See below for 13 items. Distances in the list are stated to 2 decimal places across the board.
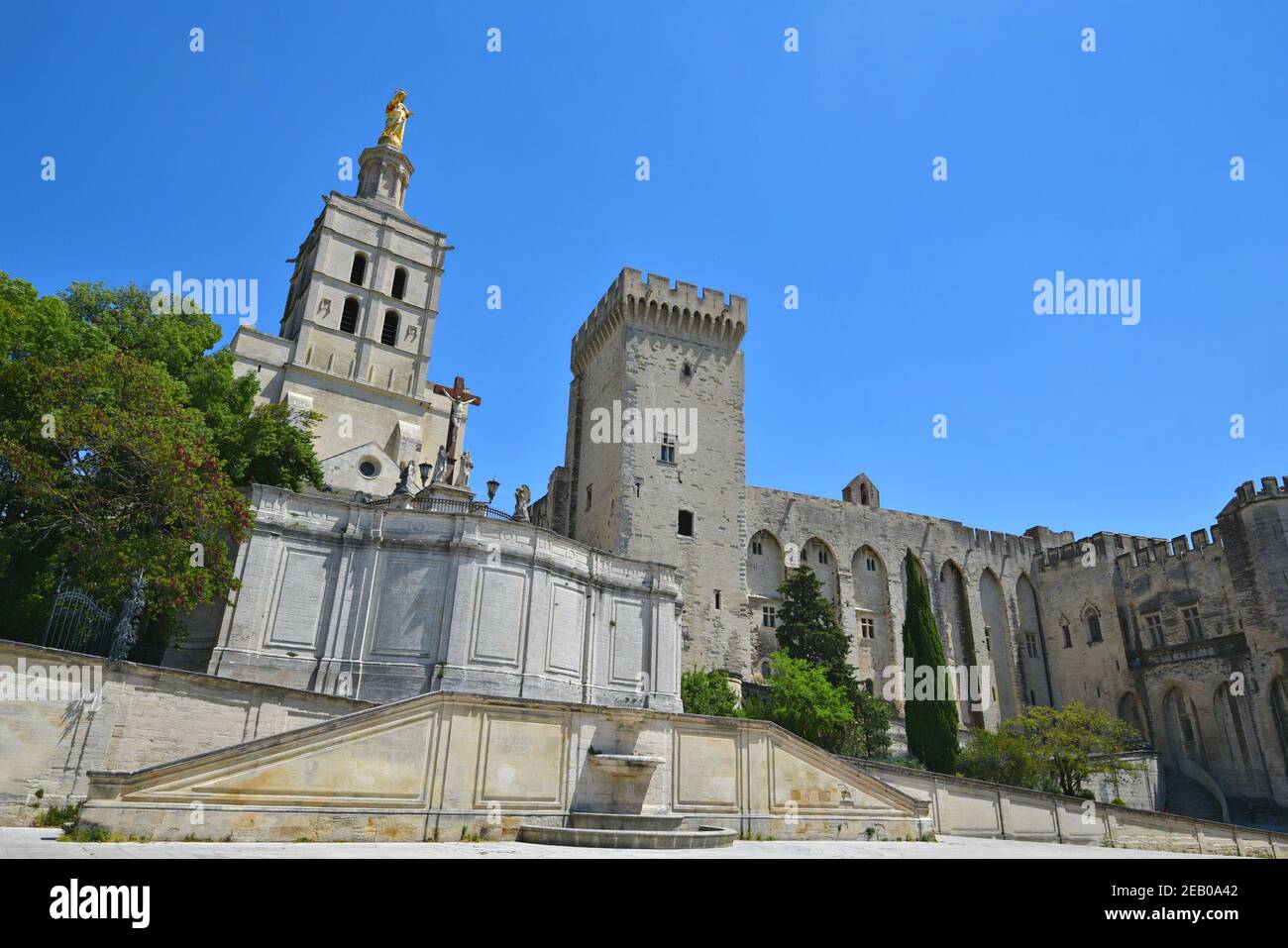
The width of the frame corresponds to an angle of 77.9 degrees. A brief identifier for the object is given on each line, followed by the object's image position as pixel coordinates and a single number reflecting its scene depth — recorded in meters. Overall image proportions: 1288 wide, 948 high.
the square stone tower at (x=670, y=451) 36.72
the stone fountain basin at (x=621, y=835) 11.24
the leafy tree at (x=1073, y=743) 29.72
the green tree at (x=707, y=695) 29.12
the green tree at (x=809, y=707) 29.23
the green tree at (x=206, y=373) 24.22
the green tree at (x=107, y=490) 15.82
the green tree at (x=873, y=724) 32.84
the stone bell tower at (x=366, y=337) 36.66
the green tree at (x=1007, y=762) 29.69
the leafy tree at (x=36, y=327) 18.73
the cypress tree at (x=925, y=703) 34.16
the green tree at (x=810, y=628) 36.28
